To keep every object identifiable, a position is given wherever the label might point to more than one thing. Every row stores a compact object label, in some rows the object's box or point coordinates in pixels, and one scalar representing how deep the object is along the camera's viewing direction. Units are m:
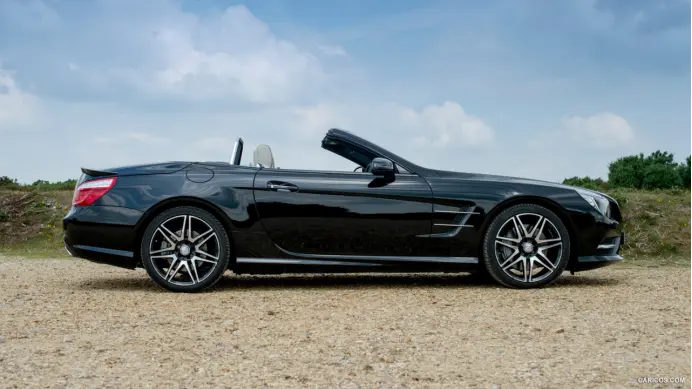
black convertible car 6.85
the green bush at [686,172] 23.14
